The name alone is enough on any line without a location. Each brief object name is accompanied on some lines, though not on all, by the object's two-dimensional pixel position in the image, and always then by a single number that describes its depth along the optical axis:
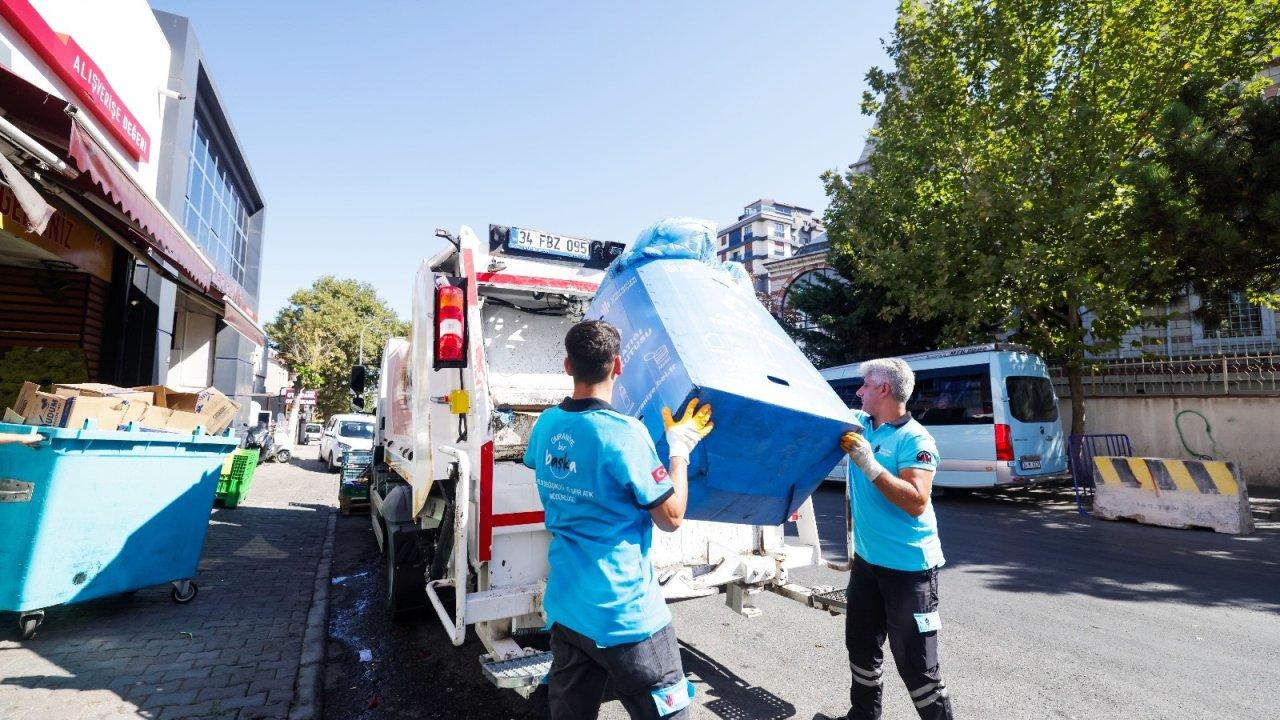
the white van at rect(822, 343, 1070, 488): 10.15
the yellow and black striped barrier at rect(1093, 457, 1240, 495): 8.00
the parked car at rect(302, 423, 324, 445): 35.00
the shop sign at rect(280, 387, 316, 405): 30.81
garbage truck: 3.26
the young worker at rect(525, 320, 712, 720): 1.99
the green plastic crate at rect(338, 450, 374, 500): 9.82
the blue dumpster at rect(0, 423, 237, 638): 3.90
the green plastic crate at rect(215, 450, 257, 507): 9.48
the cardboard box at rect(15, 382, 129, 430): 4.41
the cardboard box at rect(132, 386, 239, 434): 5.03
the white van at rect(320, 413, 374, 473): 16.69
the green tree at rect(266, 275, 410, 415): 33.50
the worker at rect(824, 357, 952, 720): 2.67
